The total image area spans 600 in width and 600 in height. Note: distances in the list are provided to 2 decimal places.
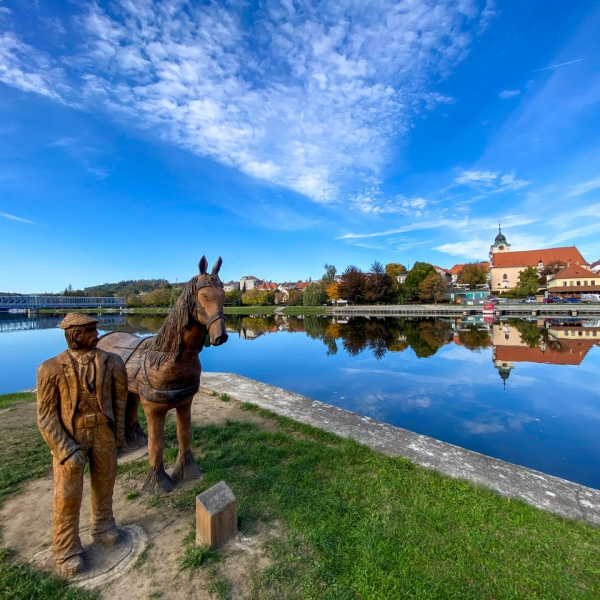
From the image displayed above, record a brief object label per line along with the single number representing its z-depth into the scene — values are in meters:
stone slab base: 2.26
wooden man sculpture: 2.12
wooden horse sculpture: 2.86
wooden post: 2.53
